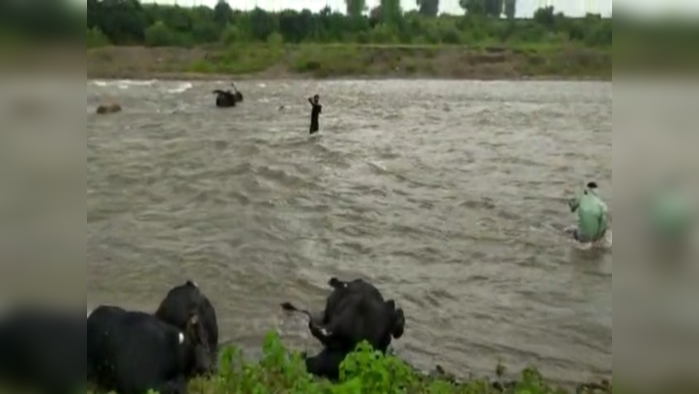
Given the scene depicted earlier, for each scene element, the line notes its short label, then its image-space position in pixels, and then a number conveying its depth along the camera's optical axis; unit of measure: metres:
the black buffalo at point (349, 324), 5.47
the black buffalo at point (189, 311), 5.92
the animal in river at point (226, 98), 32.03
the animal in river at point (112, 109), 23.82
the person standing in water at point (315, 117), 23.45
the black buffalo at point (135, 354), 4.61
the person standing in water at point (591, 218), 9.98
